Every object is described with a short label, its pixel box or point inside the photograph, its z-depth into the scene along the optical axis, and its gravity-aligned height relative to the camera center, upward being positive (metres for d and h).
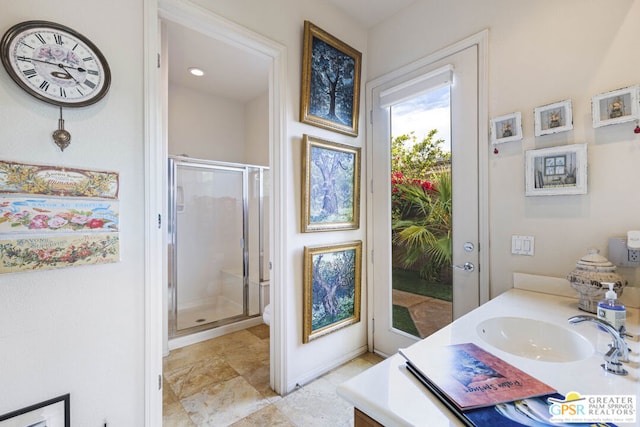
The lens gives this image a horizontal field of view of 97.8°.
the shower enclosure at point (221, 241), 3.31 -0.37
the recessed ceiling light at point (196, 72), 3.07 +1.57
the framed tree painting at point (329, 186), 2.03 +0.21
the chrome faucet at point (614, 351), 0.79 -0.41
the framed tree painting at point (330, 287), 2.06 -0.60
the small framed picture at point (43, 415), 1.08 -0.81
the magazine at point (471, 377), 0.66 -0.44
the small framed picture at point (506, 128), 1.64 +0.50
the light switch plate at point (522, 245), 1.62 -0.20
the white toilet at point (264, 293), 3.34 -0.98
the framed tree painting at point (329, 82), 2.00 +1.00
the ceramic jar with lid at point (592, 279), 1.22 -0.30
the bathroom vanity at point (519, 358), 0.67 -0.46
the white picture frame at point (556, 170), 1.44 +0.22
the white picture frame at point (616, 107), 1.29 +0.51
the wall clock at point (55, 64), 1.06 +0.60
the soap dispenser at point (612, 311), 0.96 -0.35
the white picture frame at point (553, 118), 1.47 +0.51
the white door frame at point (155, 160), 1.38 +0.26
